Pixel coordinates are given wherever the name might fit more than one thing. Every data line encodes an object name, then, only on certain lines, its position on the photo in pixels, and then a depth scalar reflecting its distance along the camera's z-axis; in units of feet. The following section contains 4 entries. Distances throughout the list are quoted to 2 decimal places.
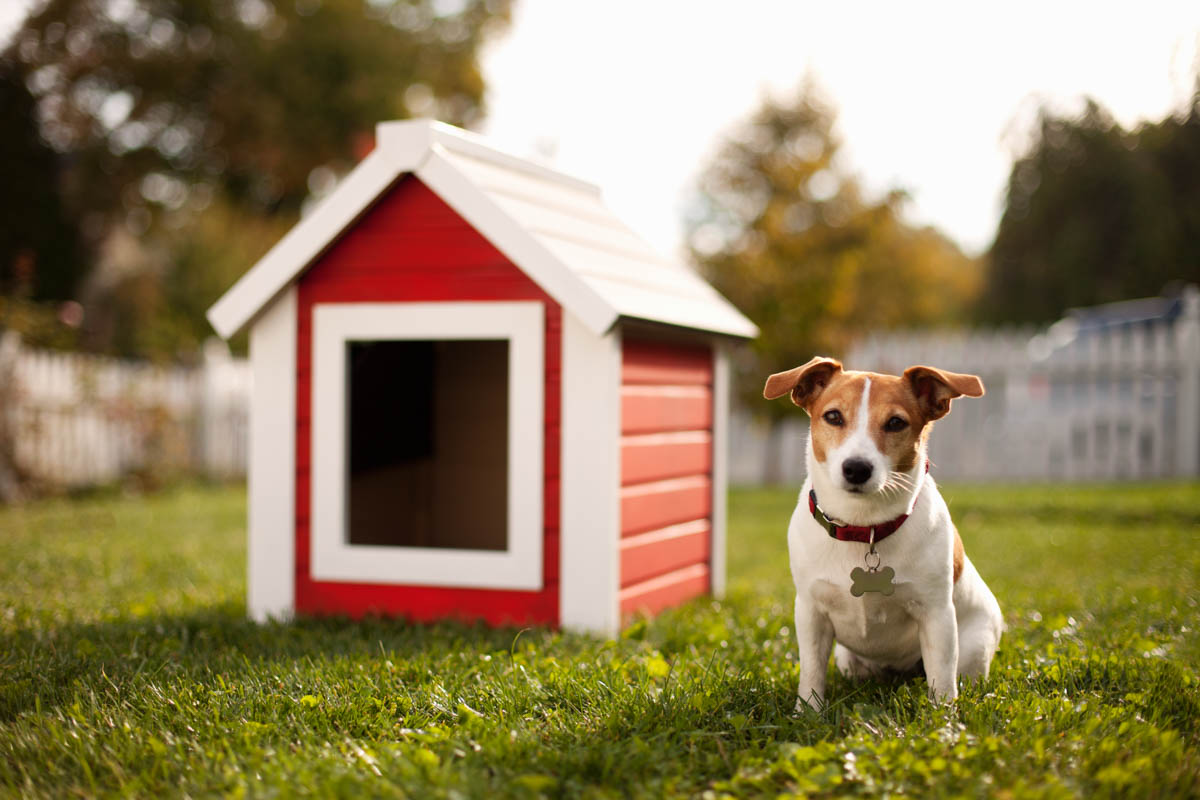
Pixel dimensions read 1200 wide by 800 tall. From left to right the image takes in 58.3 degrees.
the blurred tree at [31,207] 69.67
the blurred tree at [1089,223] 58.65
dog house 14.89
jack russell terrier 9.93
